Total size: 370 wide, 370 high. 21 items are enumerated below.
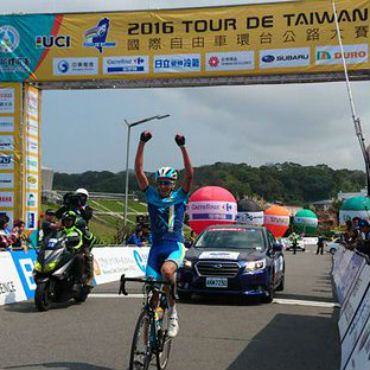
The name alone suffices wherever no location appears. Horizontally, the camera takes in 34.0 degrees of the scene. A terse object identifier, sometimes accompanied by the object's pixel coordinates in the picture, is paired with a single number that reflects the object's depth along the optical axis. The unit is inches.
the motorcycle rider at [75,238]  415.4
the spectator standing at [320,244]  1882.4
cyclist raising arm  243.0
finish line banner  702.5
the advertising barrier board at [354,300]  255.8
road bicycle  208.7
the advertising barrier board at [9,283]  428.5
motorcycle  390.6
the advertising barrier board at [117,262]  623.4
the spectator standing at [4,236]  571.8
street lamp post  1309.1
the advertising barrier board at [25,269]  458.0
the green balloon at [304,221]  2667.3
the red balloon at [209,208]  1166.3
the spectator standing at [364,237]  435.7
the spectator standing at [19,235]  623.3
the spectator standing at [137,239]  845.3
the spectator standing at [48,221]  567.5
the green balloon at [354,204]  1056.7
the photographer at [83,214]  439.5
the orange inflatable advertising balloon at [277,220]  1707.7
